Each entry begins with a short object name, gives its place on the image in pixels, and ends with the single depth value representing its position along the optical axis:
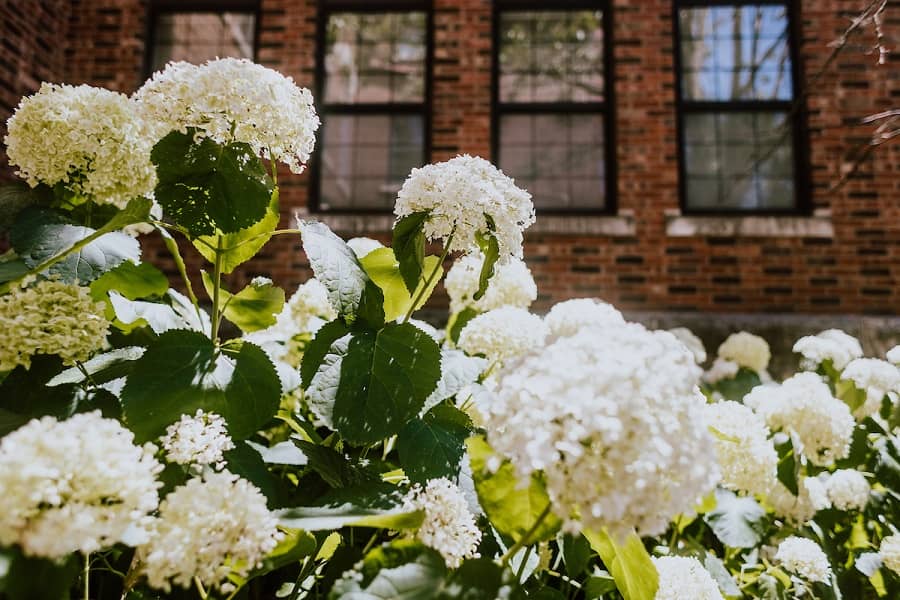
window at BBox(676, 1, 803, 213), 5.43
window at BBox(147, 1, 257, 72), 5.74
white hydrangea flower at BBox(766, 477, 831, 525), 1.75
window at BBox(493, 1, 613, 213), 5.50
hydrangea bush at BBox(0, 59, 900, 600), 0.66
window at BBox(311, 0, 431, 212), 5.58
